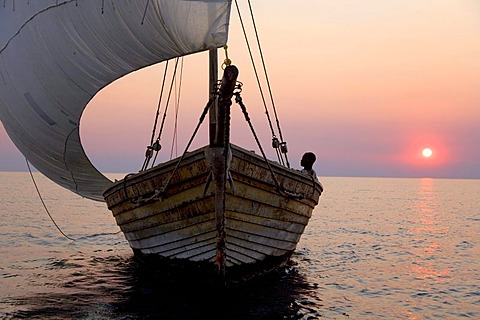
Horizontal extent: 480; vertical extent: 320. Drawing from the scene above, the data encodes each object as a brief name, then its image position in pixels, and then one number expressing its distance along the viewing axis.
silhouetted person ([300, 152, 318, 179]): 13.93
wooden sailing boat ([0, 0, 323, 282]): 9.91
